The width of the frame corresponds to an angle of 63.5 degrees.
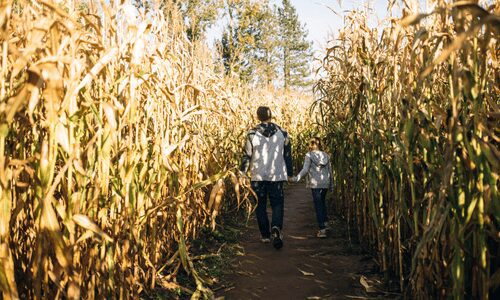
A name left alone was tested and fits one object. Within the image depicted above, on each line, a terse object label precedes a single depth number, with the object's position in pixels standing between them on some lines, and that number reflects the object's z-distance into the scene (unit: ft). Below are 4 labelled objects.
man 15.39
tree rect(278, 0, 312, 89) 133.18
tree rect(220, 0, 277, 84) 67.00
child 16.85
